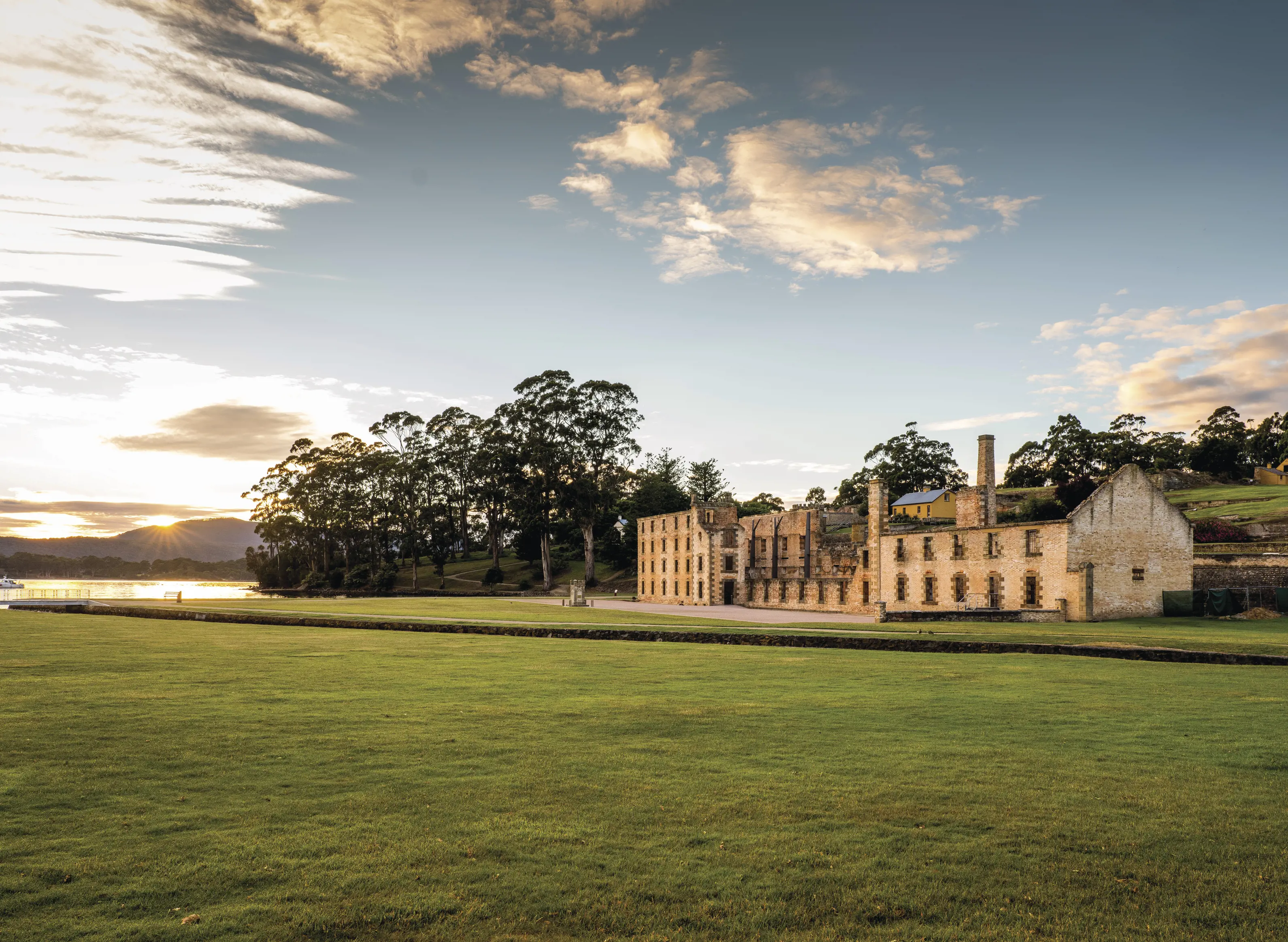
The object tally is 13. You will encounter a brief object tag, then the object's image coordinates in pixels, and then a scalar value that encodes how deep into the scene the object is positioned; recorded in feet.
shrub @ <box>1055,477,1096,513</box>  254.88
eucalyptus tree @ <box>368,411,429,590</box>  306.96
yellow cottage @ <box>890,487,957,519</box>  301.22
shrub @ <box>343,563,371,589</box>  305.73
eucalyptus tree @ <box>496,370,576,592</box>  258.37
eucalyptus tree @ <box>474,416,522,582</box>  264.52
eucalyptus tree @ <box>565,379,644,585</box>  261.44
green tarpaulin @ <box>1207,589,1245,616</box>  130.93
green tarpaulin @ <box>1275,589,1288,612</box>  130.62
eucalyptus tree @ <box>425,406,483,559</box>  313.12
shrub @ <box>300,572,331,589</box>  322.34
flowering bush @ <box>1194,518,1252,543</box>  185.26
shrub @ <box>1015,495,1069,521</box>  254.68
